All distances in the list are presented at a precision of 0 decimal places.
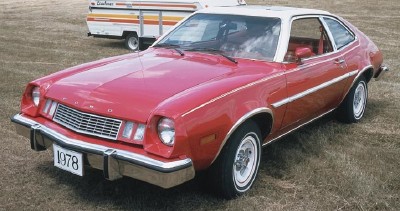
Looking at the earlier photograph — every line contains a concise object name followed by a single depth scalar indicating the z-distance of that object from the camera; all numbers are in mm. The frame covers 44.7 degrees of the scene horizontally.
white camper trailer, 11805
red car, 3260
